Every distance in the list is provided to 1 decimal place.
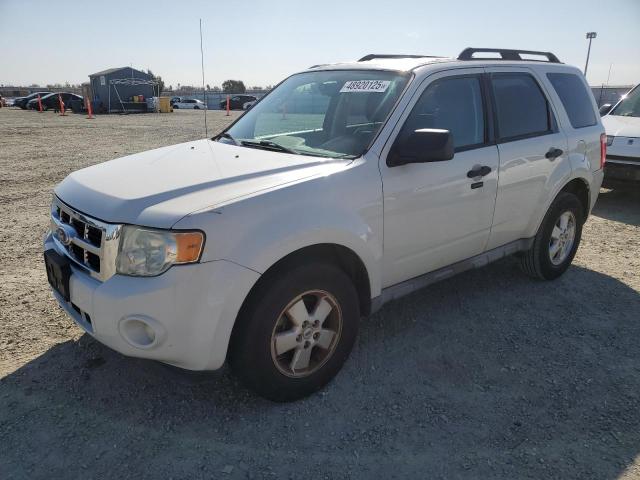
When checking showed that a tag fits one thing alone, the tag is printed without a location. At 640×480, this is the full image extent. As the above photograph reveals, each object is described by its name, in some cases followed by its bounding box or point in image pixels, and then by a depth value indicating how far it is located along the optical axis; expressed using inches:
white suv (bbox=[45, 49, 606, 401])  90.6
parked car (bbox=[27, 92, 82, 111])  1339.8
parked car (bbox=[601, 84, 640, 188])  283.8
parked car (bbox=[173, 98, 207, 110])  1828.2
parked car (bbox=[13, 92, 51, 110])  1392.7
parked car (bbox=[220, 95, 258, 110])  1689.2
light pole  1429.6
